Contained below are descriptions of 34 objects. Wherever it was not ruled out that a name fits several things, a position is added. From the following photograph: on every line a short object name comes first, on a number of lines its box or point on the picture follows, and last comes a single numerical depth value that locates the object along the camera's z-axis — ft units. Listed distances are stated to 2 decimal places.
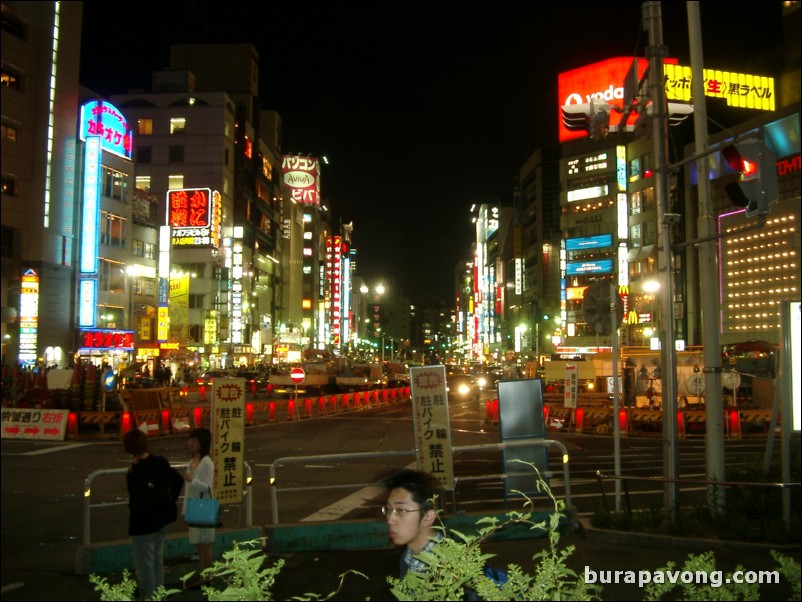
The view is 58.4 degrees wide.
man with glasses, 12.98
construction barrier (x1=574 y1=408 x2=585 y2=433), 93.56
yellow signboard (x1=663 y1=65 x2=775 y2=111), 185.06
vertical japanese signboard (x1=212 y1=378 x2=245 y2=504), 30.55
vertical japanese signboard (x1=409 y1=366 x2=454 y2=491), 34.45
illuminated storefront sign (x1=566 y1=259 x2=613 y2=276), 257.75
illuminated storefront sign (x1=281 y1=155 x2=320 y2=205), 398.23
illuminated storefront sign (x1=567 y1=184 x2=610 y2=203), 265.13
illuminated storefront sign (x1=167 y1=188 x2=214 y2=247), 217.56
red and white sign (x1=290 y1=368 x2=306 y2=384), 124.06
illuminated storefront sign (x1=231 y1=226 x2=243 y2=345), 244.83
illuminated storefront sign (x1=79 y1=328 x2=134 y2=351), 152.46
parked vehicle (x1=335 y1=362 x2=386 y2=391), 156.66
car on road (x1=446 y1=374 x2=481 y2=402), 176.45
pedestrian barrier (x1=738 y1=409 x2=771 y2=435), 85.81
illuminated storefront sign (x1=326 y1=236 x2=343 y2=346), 449.48
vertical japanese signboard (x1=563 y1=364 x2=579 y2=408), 87.76
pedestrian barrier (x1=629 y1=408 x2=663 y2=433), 88.94
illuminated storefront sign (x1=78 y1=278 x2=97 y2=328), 148.97
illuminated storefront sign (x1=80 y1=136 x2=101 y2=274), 148.97
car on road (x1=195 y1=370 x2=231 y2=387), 161.79
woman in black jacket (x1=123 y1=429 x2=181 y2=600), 22.38
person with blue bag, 26.22
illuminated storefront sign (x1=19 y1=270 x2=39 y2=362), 131.13
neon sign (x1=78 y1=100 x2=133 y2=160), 156.15
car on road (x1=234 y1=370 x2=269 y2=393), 161.13
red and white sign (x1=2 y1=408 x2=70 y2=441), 76.38
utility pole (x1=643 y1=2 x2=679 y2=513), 35.06
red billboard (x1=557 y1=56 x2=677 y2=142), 239.50
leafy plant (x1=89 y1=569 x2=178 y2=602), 12.89
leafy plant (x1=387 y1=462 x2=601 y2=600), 11.85
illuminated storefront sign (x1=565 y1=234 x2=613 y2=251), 259.80
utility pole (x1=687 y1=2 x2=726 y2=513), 34.24
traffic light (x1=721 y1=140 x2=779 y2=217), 30.68
